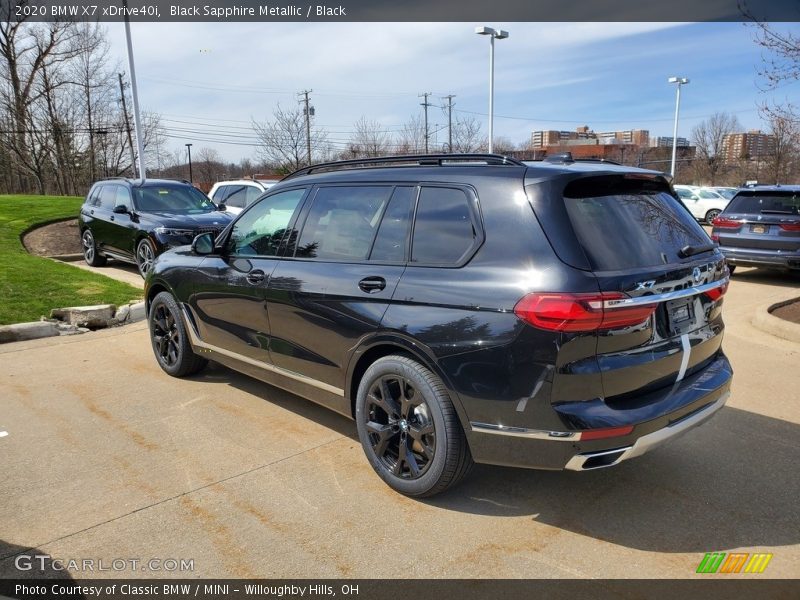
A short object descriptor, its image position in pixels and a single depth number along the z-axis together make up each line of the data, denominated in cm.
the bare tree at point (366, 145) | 3419
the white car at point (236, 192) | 1261
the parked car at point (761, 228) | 1006
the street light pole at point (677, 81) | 3778
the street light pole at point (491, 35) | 2498
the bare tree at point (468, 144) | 3572
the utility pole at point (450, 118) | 3603
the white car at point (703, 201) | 2464
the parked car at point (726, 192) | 2486
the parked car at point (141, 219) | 998
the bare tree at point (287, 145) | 3316
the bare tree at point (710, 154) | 4572
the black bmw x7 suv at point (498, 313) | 276
